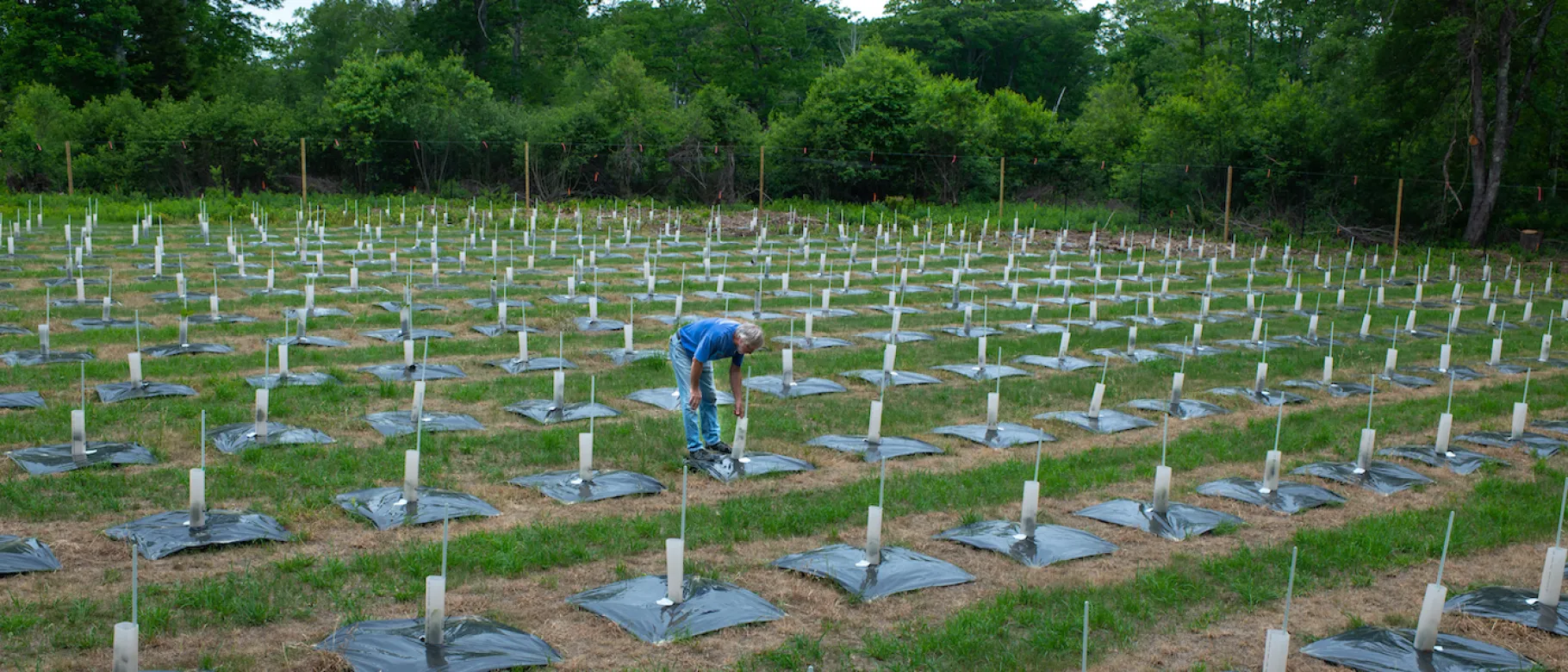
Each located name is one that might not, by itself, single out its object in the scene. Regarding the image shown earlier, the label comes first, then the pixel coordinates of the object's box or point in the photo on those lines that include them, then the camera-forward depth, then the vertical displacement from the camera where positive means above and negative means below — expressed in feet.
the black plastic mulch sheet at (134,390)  33.17 -6.82
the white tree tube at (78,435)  26.25 -6.40
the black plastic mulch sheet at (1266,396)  38.91 -5.77
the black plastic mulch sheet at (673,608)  18.76 -6.83
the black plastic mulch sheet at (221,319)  46.73 -6.56
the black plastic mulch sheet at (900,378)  40.37 -6.17
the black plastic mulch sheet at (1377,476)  28.84 -6.08
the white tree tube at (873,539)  21.53 -6.16
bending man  27.61 -4.28
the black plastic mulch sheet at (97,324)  45.11 -6.78
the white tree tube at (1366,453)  29.45 -5.55
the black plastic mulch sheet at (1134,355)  46.14 -5.60
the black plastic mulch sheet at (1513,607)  19.94 -6.28
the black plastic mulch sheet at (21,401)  32.01 -6.96
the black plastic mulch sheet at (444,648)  16.94 -6.90
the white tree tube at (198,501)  21.84 -6.36
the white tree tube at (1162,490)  25.45 -5.84
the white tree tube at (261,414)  29.04 -6.23
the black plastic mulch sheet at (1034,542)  22.95 -6.56
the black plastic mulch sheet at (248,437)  28.91 -6.89
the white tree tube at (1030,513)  23.43 -6.03
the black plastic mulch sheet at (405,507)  23.75 -6.88
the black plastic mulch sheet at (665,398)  35.73 -6.52
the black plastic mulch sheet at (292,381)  35.76 -6.71
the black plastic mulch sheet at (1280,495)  26.99 -6.24
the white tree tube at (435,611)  17.19 -6.35
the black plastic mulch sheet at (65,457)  26.09 -6.95
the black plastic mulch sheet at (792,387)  38.04 -6.33
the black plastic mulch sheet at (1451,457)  30.86 -5.90
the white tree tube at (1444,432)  31.35 -5.21
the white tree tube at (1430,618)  18.19 -5.87
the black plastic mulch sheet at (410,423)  31.37 -6.82
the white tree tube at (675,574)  19.47 -6.34
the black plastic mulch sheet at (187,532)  21.45 -6.95
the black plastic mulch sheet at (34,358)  37.58 -6.87
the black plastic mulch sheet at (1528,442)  33.06 -5.73
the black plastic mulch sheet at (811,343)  46.34 -5.96
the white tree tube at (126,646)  14.97 -6.16
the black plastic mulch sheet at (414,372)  38.32 -6.70
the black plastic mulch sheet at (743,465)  28.30 -6.65
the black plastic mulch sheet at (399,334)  45.47 -6.53
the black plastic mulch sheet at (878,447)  30.78 -6.53
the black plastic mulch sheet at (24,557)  19.90 -6.94
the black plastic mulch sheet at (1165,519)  24.94 -6.44
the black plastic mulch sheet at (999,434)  32.58 -6.38
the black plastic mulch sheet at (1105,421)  34.73 -6.19
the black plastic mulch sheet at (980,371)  41.91 -6.01
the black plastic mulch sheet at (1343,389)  40.96 -5.62
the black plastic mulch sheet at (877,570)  20.90 -6.68
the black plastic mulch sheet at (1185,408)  36.70 -6.00
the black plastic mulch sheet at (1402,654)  18.15 -6.46
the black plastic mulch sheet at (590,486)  26.17 -6.83
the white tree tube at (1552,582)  20.34 -5.77
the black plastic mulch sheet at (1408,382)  42.68 -5.45
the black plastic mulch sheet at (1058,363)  44.16 -5.79
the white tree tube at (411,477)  23.85 -6.22
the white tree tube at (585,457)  26.21 -6.15
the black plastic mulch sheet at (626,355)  42.19 -6.28
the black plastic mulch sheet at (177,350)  40.64 -6.82
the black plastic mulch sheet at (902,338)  48.93 -5.83
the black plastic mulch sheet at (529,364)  40.32 -6.49
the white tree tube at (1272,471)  27.27 -5.70
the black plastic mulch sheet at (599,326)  48.83 -6.11
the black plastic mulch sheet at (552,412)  33.32 -6.67
